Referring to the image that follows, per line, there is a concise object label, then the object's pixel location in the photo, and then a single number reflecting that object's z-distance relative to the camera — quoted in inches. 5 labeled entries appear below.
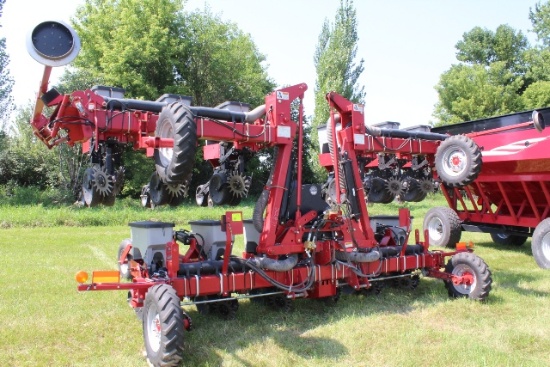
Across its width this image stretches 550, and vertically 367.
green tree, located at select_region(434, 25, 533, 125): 1284.4
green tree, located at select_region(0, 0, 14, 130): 971.3
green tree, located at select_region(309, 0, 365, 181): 1098.1
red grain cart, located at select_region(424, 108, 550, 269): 355.6
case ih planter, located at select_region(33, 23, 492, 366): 182.9
